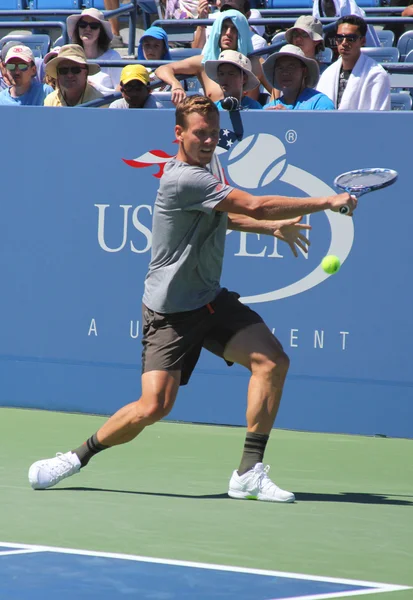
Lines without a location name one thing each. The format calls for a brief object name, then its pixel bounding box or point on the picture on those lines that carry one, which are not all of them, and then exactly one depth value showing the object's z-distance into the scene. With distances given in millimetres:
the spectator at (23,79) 17609
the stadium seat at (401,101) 18016
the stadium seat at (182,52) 21153
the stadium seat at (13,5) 27012
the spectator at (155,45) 19281
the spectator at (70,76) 16750
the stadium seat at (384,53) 19812
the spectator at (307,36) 16766
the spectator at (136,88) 15773
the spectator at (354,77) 15375
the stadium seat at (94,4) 26172
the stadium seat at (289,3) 24375
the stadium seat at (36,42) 22781
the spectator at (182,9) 23594
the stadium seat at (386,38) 22062
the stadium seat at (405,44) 21141
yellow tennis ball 11453
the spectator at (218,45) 16469
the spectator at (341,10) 20812
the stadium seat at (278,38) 21159
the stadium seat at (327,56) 19609
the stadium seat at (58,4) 26375
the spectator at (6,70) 17737
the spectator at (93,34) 19812
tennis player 10531
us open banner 14437
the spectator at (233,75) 15336
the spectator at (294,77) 15211
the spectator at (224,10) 19750
